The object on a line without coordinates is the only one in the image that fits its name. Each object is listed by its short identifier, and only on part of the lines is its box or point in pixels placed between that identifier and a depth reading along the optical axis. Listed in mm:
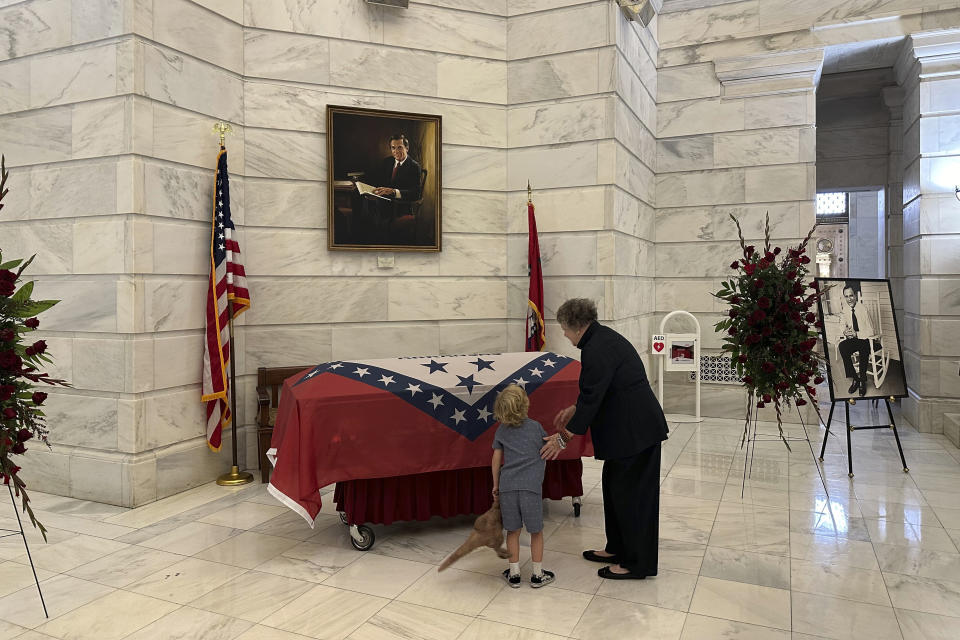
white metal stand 8305
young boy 3719
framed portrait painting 6633
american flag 5711
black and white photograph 6273
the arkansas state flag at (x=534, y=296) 7094
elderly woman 3750
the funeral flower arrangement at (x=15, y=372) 3242
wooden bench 5941
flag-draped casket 4191
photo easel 5934
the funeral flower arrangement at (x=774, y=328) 5457
